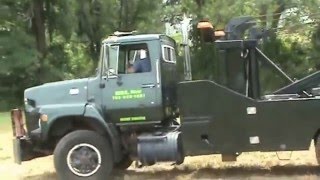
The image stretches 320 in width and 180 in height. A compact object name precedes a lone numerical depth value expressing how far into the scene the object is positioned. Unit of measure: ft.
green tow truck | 58.75
